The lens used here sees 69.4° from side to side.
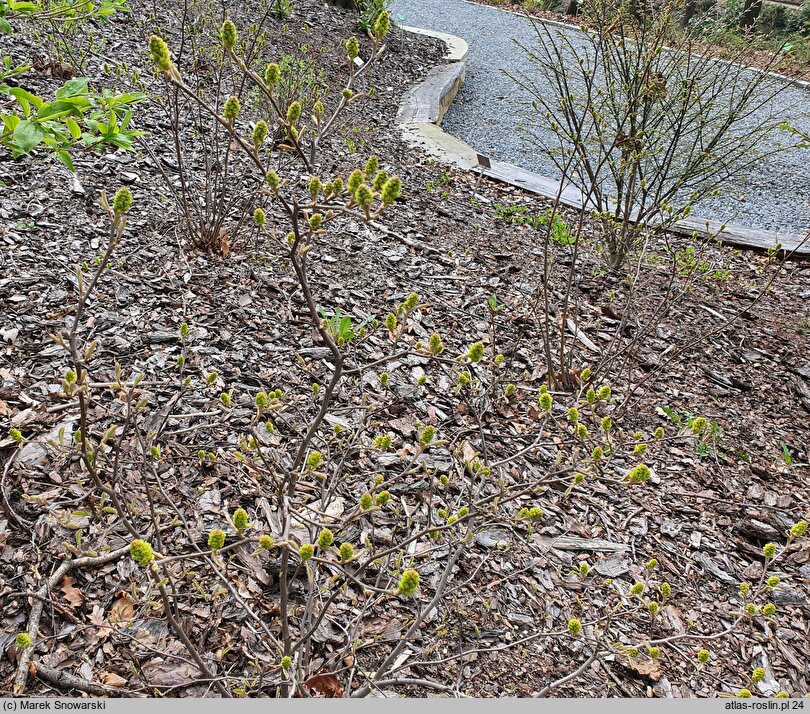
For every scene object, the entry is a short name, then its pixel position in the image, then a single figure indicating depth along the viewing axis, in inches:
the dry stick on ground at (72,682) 56.4
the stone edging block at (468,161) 182.1
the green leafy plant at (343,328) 98.1
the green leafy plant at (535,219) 161.2
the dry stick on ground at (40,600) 55.7
